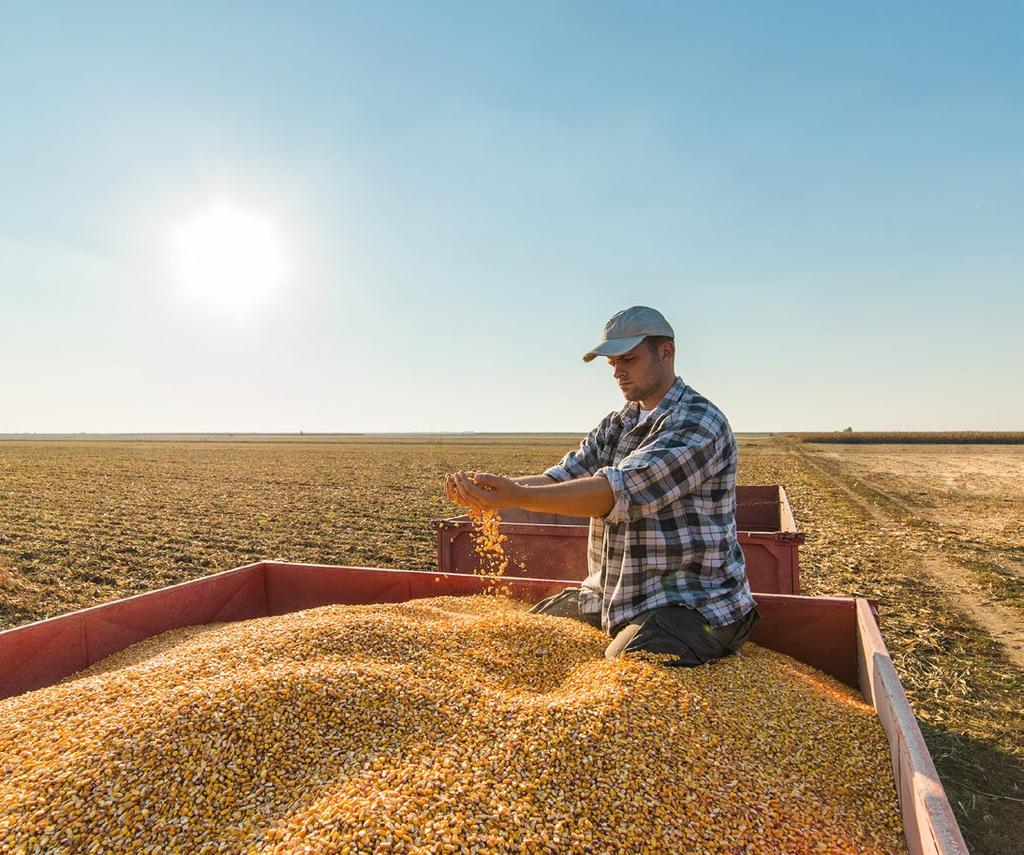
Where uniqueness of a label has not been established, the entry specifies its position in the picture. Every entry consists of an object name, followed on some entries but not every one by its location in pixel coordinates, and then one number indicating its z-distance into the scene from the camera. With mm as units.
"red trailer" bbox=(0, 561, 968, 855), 2039
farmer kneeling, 3100
